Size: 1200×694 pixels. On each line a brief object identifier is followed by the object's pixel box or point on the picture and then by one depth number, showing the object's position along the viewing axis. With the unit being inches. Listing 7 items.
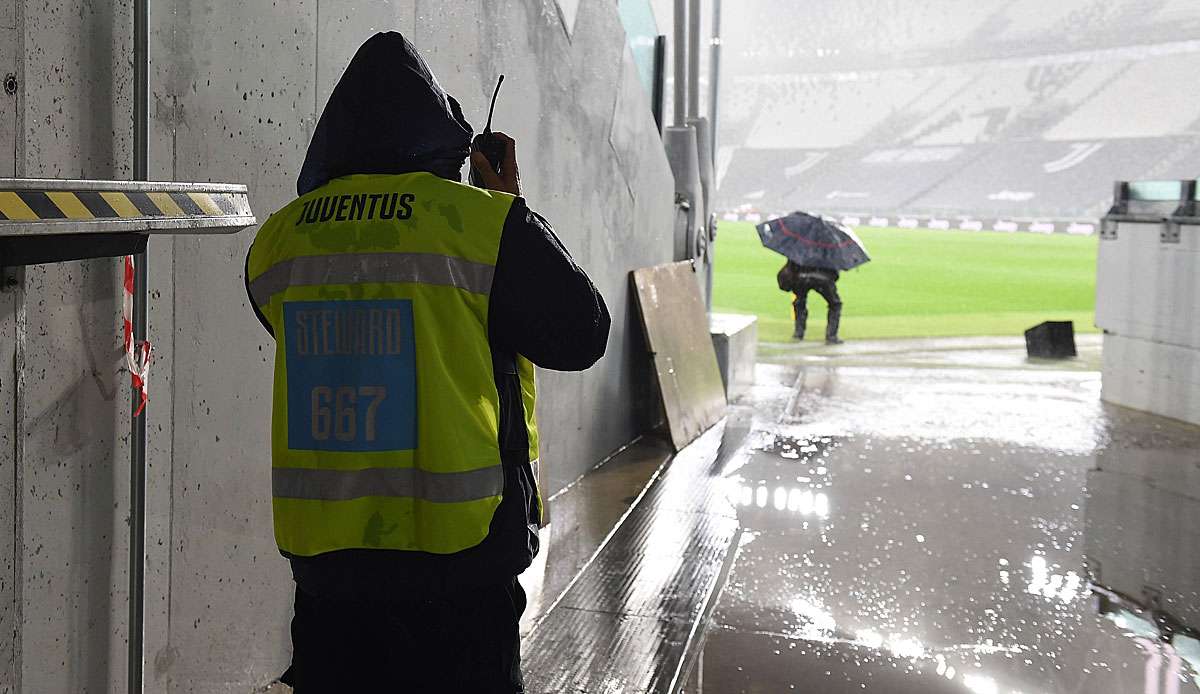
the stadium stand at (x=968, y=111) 1750.7
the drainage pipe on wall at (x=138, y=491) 102.0
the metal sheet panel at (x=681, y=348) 286.2
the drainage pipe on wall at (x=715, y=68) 430.0
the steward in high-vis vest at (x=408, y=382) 79.3
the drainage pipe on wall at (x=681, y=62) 364.5
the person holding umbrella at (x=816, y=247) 511.2
